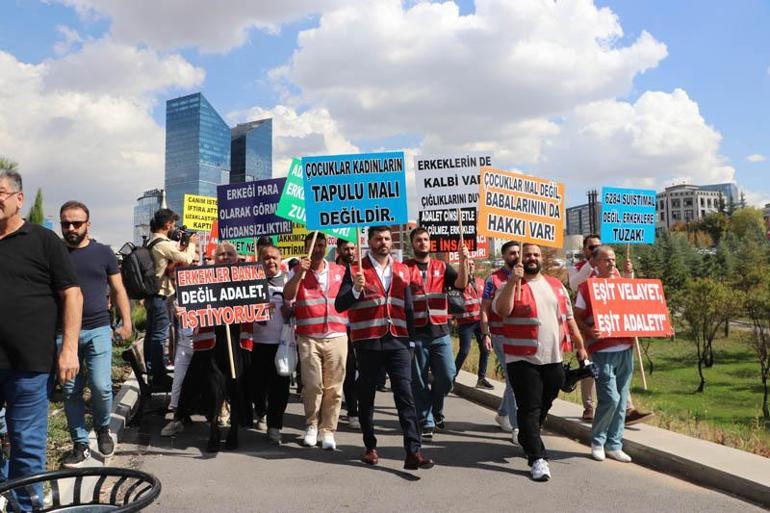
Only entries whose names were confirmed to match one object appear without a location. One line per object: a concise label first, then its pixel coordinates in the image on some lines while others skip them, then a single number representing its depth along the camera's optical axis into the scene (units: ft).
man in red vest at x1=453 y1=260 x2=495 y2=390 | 29.30
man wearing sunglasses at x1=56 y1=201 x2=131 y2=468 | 17.39
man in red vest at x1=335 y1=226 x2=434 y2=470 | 18.39
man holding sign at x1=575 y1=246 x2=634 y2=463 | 19.17
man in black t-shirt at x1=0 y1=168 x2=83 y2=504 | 11.71
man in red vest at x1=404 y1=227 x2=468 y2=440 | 21.77
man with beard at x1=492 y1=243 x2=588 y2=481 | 17.65
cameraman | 25.93
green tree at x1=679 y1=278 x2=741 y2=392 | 123.34
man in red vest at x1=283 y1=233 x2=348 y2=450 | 20.88
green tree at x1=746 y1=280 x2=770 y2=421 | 103.17
